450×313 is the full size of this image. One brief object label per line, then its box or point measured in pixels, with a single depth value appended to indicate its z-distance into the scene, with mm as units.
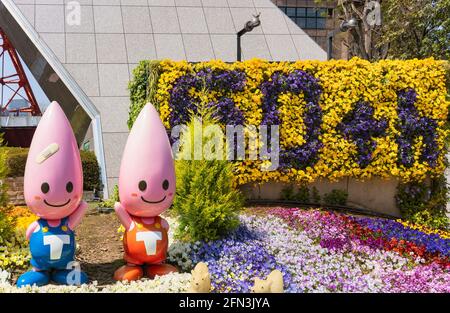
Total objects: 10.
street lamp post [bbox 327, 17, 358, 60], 11445
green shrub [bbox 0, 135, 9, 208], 5828
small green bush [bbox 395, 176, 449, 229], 10031
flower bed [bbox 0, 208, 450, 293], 5547
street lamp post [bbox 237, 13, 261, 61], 11102
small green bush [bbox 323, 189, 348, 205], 9891
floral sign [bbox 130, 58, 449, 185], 9250
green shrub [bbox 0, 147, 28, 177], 11078
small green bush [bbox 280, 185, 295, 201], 9766
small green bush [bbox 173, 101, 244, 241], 6117
